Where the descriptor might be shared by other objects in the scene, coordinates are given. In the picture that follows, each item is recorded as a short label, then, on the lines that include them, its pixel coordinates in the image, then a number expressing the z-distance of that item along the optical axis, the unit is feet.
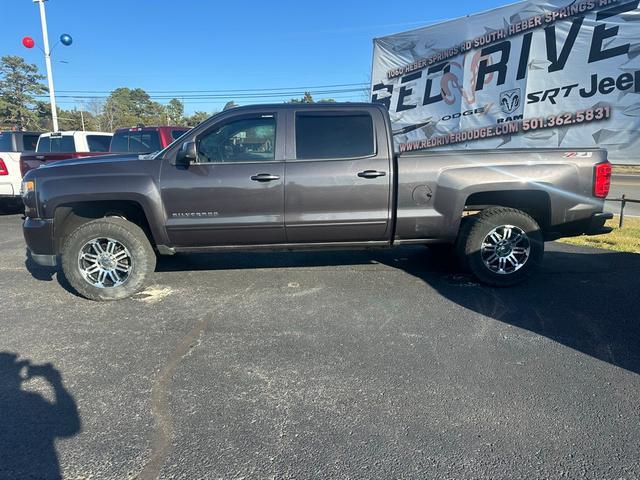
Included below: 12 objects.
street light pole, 57.77
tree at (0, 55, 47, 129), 196.24
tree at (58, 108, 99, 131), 221.58
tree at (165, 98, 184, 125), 274.52
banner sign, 22.65
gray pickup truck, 14.12
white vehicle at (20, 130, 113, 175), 32.63
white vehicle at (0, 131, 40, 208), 29.40
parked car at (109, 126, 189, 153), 29.89
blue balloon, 54.75
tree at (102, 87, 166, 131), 224.94
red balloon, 53.26
